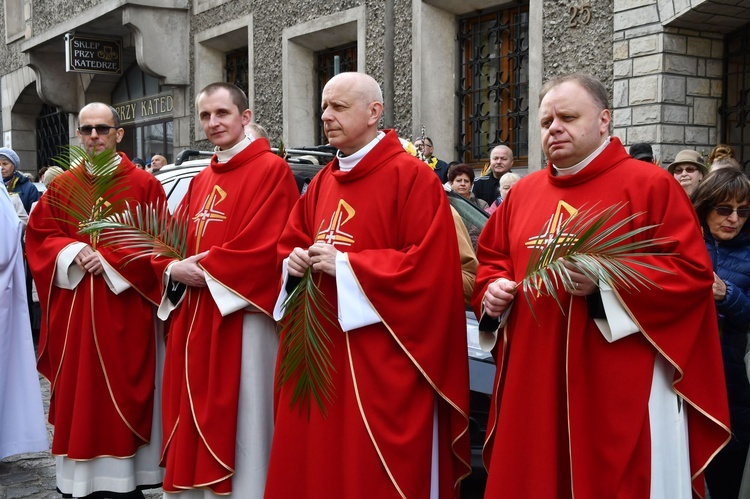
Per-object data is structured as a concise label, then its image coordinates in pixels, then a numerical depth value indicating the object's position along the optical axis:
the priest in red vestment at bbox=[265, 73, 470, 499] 3.46
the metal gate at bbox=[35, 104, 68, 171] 24.55
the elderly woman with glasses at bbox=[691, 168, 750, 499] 3.72
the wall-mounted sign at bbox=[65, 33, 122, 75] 19.23
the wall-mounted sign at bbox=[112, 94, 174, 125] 18.66
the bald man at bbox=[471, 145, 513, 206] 8.58
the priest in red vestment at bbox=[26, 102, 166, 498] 4.71
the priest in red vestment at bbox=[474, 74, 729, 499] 3.01
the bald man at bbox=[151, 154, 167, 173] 12.68
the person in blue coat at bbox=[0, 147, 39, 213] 9.74
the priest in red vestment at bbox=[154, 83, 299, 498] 4.07
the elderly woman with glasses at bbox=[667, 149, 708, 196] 6.24
